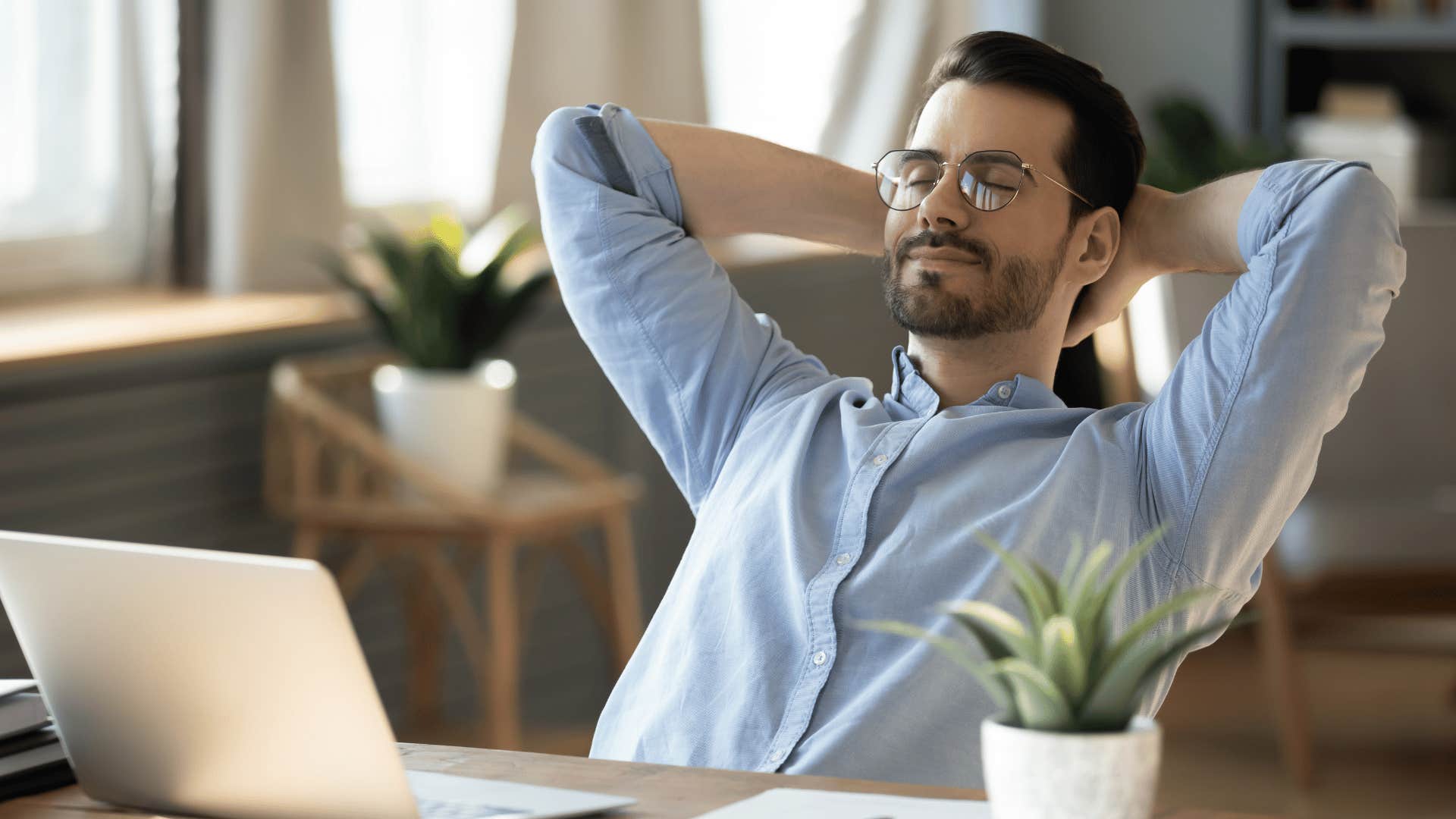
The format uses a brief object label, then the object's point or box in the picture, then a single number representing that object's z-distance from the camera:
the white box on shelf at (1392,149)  7.93
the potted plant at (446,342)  5.18
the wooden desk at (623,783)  3.27
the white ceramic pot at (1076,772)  3.05
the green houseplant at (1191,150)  7.58
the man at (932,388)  3.58
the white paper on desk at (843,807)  3.21
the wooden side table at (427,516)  5.09
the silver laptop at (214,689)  3.18
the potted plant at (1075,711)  3.05
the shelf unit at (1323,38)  8.01
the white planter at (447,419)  5.18
